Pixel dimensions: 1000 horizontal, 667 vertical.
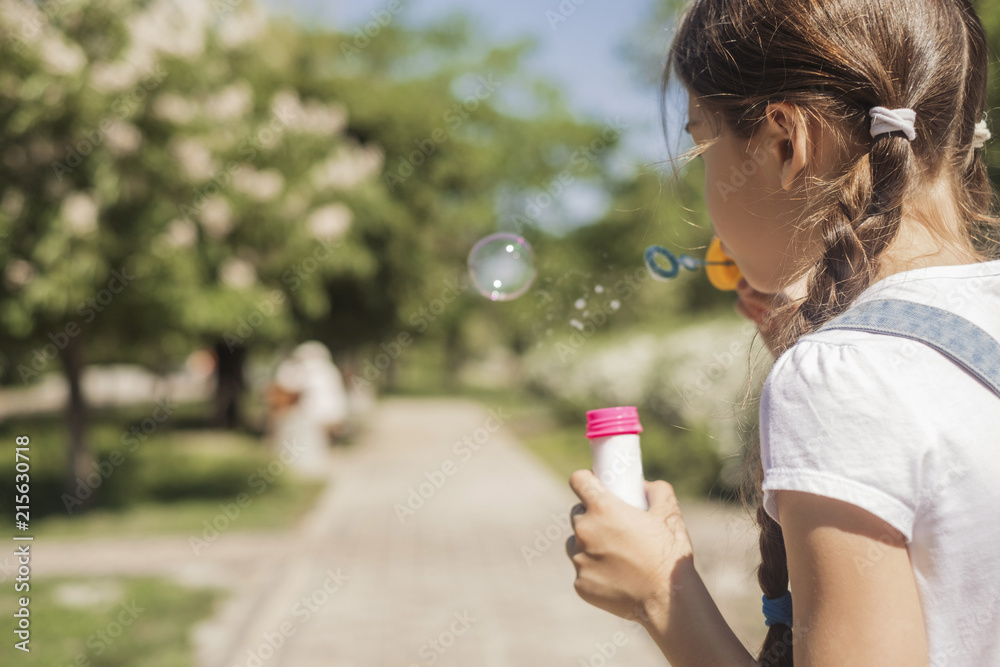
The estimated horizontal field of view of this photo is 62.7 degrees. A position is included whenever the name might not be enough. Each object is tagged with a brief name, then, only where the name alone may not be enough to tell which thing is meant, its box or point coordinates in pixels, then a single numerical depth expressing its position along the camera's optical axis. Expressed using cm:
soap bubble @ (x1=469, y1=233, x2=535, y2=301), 216
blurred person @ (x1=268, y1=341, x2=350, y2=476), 1206
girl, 86
